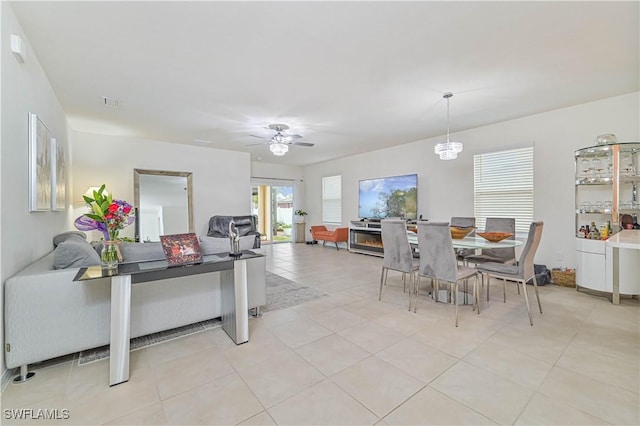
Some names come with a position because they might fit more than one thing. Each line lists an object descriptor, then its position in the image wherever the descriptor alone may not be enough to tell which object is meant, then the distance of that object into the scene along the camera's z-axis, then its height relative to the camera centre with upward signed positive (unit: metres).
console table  1.87 -0.62
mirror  6.05 +0.22
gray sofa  1.88 -0.73
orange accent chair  7.71 -0.68
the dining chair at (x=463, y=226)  3.92 -0.25
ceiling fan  4.76 +1.27
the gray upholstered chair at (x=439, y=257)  2.88 -0.51
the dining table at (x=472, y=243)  2.95 -0.37
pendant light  3.88 +0.85
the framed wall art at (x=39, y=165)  2.41 +0.45
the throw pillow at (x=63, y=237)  3.09 -0.28
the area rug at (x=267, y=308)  2.29 -1.12
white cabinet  3.48 -0.71
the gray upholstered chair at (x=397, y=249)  3.32 -0.47
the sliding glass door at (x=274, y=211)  9.41 +0.01
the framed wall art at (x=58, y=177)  3.19 +0.46
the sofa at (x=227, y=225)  6.50 -0.33
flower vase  2.04 -0.33
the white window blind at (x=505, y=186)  4.58 +0.40
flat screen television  6.19 +0.31
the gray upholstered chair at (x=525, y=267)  2.80 -0.61
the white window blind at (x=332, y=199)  8.41 +0.36
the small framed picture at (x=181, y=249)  2.31 -0.32
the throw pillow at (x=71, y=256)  2.12 -0.34
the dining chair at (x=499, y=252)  3.72 -0.60
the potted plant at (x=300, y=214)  9.48 -0.10
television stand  6.79 -0.70
